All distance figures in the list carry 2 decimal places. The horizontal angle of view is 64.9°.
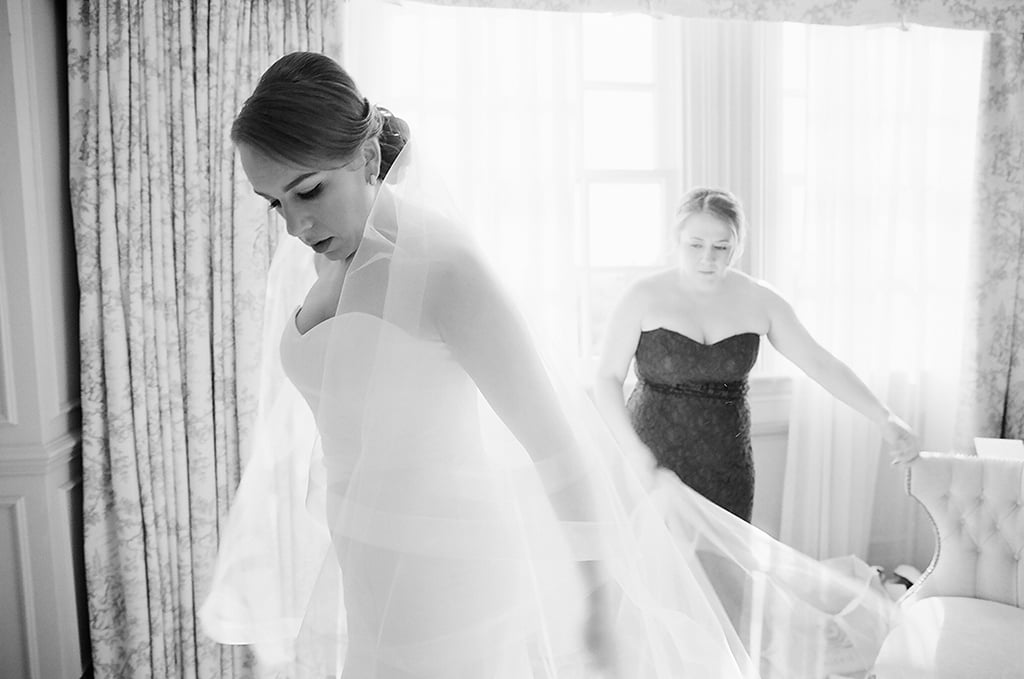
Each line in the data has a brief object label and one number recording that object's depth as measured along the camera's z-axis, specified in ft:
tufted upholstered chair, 7.64
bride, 3.28
